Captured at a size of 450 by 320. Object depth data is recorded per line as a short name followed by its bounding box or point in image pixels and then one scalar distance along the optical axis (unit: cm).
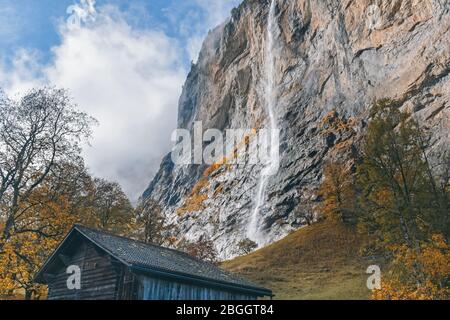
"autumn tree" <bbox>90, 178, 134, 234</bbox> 4409
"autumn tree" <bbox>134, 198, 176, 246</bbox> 4662
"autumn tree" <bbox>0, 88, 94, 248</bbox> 2525
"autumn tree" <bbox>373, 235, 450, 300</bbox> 1997
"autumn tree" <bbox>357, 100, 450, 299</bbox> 2573
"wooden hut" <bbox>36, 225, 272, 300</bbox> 1823
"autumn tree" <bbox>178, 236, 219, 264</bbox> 5106
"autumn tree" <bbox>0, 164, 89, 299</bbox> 2197
